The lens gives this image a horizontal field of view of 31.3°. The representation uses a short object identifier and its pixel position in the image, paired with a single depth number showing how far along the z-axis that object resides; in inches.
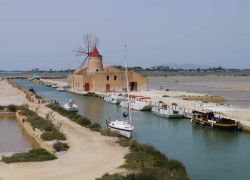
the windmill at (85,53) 2810.5
